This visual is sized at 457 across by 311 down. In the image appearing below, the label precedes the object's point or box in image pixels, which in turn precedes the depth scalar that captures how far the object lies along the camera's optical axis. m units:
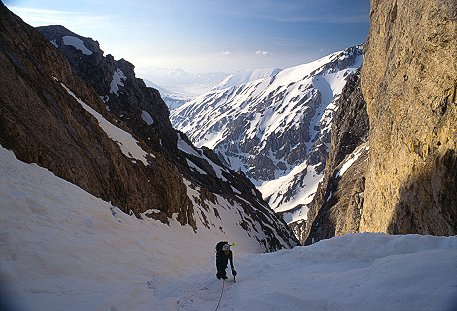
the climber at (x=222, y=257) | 10.85
